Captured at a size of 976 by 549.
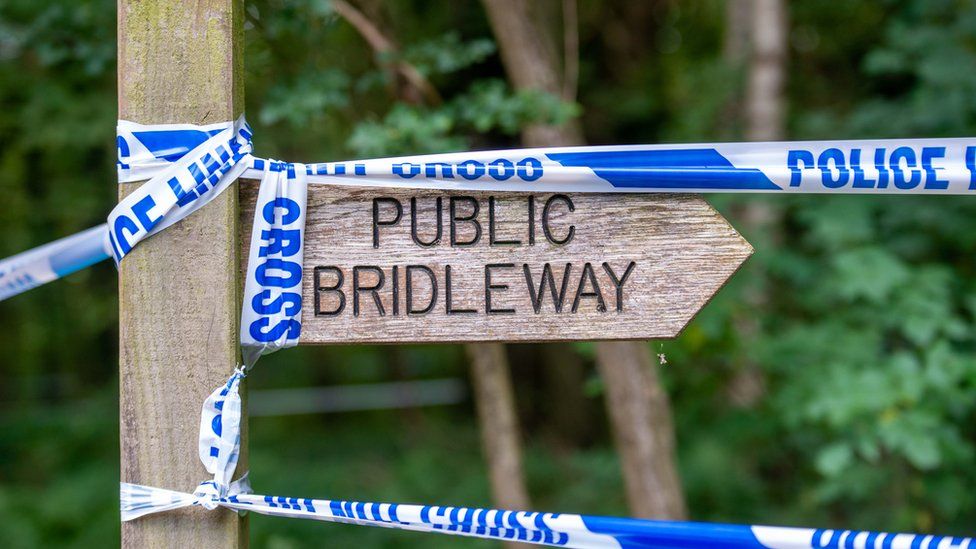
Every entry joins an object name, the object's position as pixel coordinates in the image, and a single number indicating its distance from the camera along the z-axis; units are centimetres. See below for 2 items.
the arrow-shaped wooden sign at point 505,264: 137
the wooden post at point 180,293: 139
